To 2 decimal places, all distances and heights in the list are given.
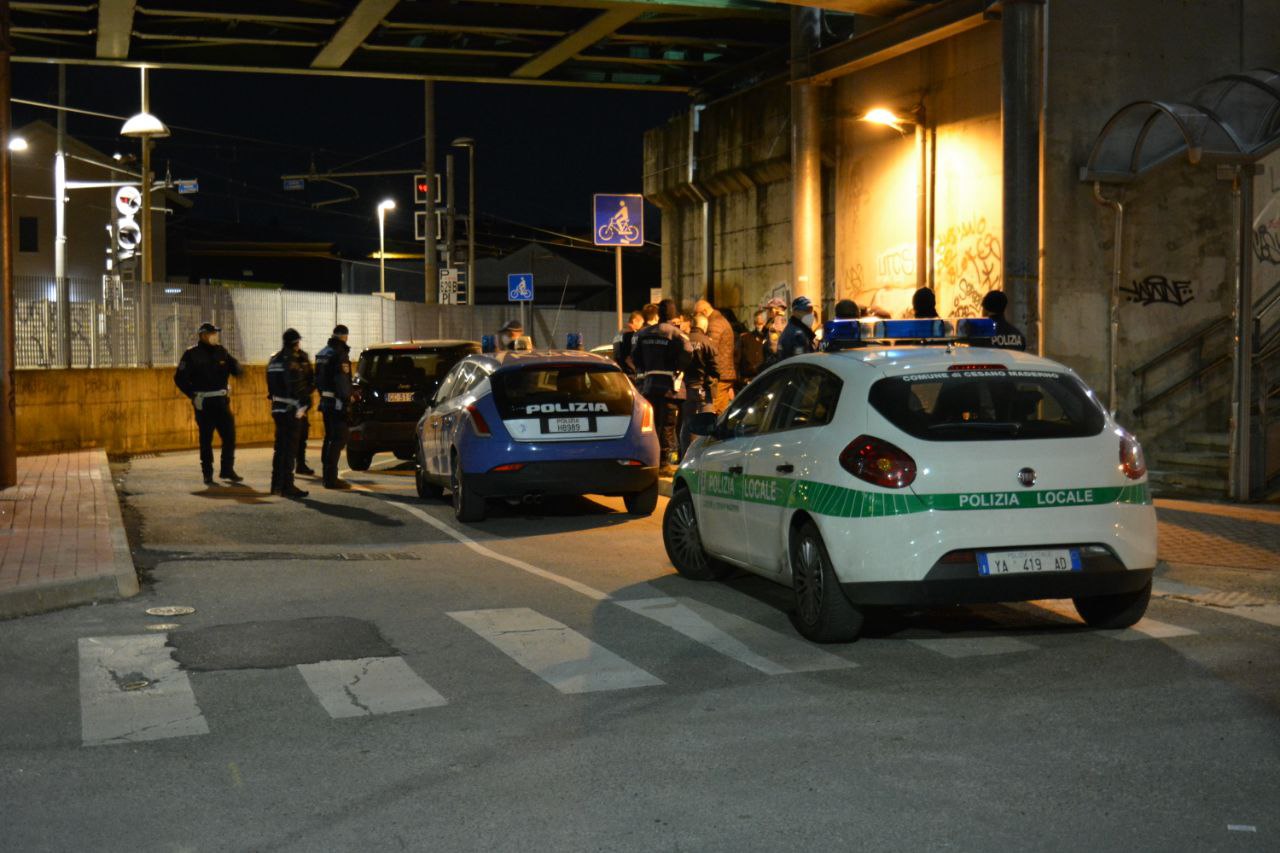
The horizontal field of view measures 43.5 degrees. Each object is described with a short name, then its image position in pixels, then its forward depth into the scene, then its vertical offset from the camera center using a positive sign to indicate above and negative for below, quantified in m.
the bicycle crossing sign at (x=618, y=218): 21.55 +2.01
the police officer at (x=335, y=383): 17.77 -0.16
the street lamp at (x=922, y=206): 18.89 +1.89
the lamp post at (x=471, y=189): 47.53 +5.87
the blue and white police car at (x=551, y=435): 14.00 -0.59
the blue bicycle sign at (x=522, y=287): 30.20 +1.54
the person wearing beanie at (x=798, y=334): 14.89 +0.31
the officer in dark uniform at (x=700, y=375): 18.03 -0.09
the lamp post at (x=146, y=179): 26.27 +4.74
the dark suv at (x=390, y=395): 20.06 -0.33
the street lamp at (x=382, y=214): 68.31 +6.65
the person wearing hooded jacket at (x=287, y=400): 17.45 -0.34
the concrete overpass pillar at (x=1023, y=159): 16.20 +2.10
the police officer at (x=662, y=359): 17.55 +0.09
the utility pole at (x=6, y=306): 16.47 +0.66
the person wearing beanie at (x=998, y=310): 12.52 +0.46
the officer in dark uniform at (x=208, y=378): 18.17 -0.10
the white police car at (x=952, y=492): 7.98 -0.64
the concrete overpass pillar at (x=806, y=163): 21.08 +2.69
